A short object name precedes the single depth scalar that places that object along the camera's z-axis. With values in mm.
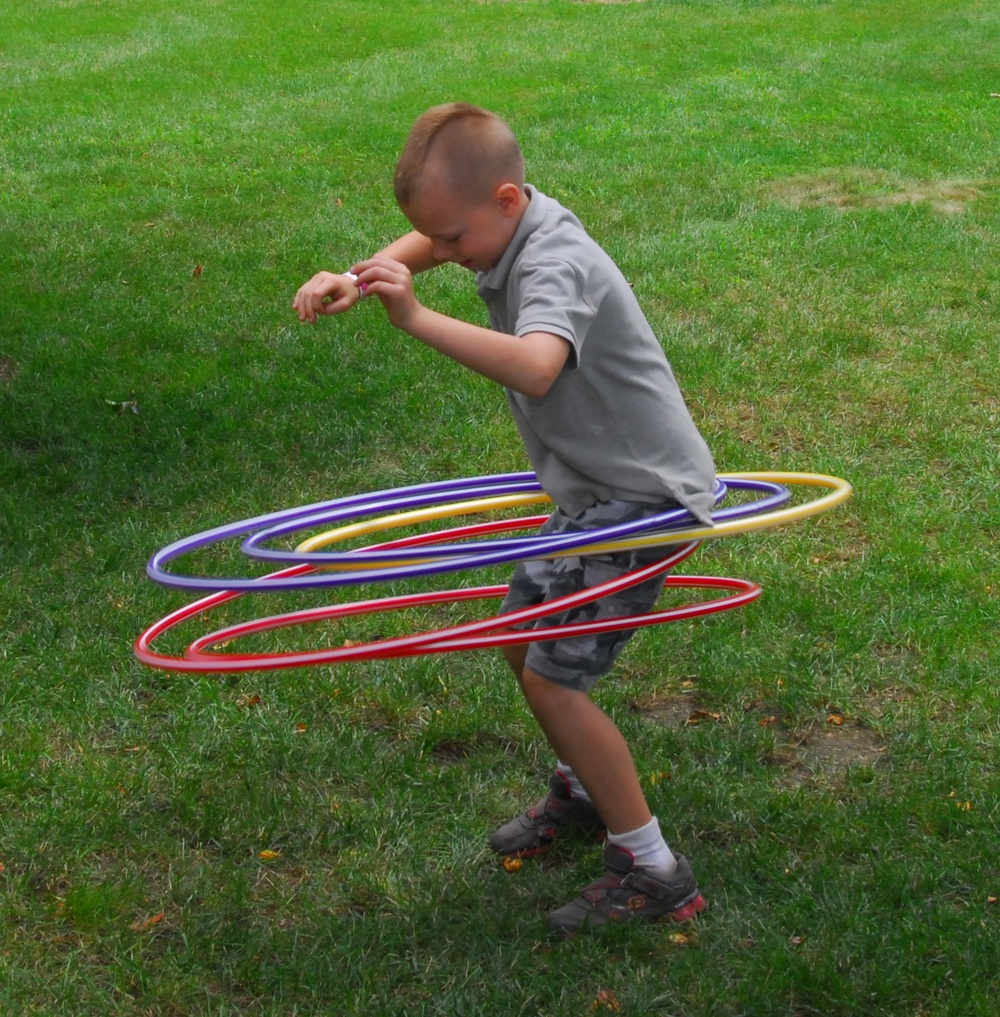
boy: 2631
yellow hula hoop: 2867
